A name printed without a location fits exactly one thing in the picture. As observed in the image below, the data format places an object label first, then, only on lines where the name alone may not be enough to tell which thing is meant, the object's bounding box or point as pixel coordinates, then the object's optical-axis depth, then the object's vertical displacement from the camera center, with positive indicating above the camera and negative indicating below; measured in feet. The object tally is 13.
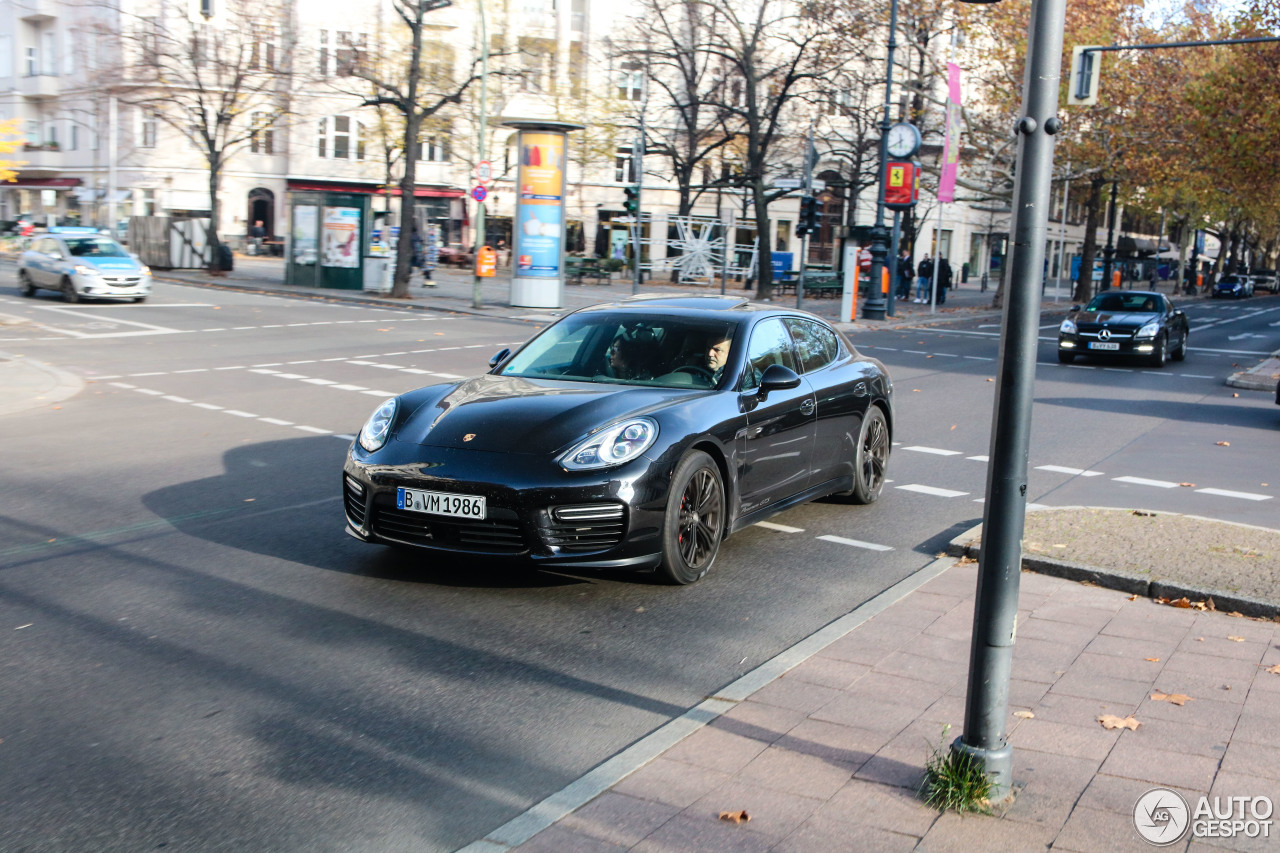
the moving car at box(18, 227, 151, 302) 84.17 -3.00
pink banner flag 98.43 +10.39
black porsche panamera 18.90 -3.17
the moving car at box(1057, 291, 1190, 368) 70.54 -2.92
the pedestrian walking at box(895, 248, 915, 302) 140.46 -0.67
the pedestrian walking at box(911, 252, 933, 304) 136.26 -1.18
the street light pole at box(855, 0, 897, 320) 100.63 +1.57
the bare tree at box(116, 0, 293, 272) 122.72 +17.10
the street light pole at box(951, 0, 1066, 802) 11.67 -1.47
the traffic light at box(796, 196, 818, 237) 94.68 +3.58
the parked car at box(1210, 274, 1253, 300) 233.14 -0.36
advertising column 93.66 +2.36
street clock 103.40 +10.76
